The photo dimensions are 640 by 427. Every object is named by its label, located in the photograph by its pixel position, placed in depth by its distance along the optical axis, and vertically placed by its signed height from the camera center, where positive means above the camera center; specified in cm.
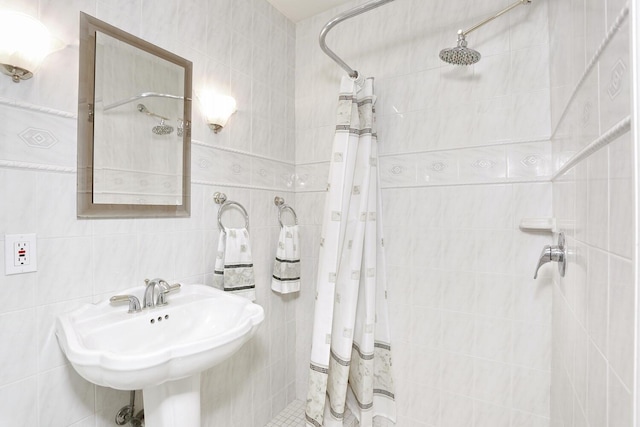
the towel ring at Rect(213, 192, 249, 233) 167 +5
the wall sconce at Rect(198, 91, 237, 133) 162 +53
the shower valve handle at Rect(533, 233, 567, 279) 106 -13
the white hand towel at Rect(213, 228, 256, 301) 160 -27
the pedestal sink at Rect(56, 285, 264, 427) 87 -42
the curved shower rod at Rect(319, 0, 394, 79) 145 +93
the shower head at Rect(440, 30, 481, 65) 138 +70
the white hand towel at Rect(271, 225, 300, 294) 197 -30
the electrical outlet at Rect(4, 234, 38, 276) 99 -14
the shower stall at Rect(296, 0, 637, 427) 125 +11
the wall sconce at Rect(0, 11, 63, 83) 93 +49
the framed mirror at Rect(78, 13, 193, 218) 119 +35
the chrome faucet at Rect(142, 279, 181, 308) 127 -33
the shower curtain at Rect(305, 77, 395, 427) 175 -33
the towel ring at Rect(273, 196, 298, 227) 208 +5
